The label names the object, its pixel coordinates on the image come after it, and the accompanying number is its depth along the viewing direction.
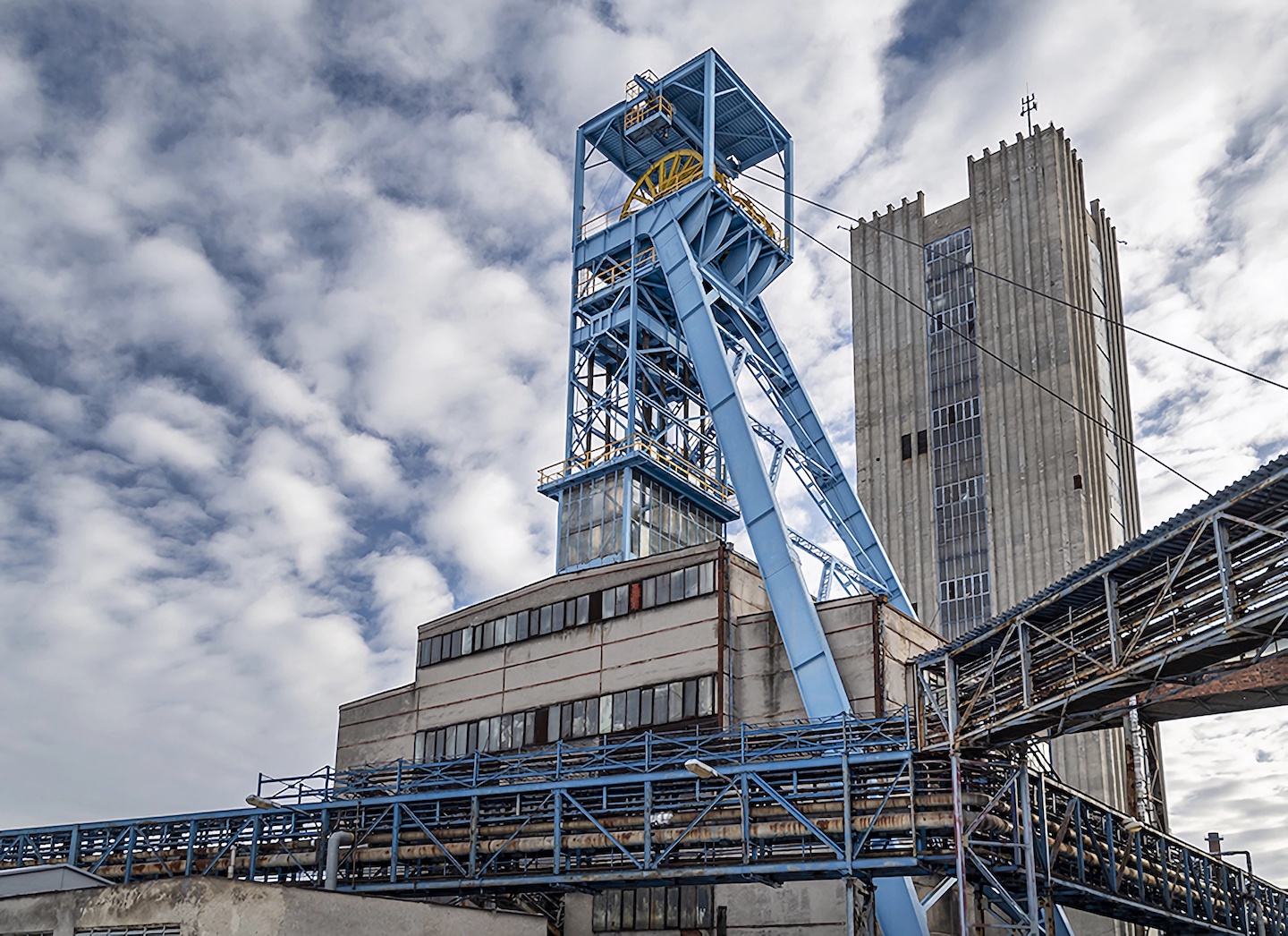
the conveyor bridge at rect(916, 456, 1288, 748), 16.59
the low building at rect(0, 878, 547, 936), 19.69
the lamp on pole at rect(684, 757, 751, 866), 20.70
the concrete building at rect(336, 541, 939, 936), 28.83
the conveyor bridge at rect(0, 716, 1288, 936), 21.03
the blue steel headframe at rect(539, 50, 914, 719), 39.03
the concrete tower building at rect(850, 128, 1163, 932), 55.41
